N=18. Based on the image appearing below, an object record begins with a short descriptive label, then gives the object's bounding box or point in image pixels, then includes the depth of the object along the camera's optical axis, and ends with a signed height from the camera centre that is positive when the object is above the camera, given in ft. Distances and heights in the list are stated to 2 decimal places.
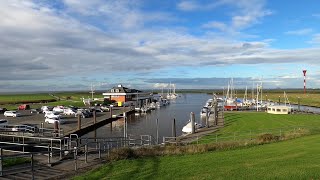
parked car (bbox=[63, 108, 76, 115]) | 180.48 -16.13
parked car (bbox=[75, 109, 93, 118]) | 173.60 -16.95
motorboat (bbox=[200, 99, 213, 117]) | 193.30 -19.03
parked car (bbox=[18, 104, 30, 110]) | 208.41 -14.30
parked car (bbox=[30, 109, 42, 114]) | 187.58 -16.38
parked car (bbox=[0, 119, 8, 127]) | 118.31 -16.73
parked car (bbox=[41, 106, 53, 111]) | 192.19 -14.56
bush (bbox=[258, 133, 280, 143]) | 65.13 -13.88
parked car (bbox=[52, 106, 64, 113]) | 188.83 -14.84
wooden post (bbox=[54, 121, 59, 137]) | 99.31 -16.02
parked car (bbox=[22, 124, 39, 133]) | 103.60 -17.32
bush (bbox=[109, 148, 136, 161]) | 46.05 -13.13
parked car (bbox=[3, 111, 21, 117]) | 162.36 -16.17
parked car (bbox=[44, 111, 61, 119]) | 145.22 -15.44
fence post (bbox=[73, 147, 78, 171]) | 39.66 -12.85
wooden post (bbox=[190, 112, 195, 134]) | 112.27 -15.68
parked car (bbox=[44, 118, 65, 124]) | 141.57 -18.60
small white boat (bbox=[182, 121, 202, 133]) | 122.28 -20.74
